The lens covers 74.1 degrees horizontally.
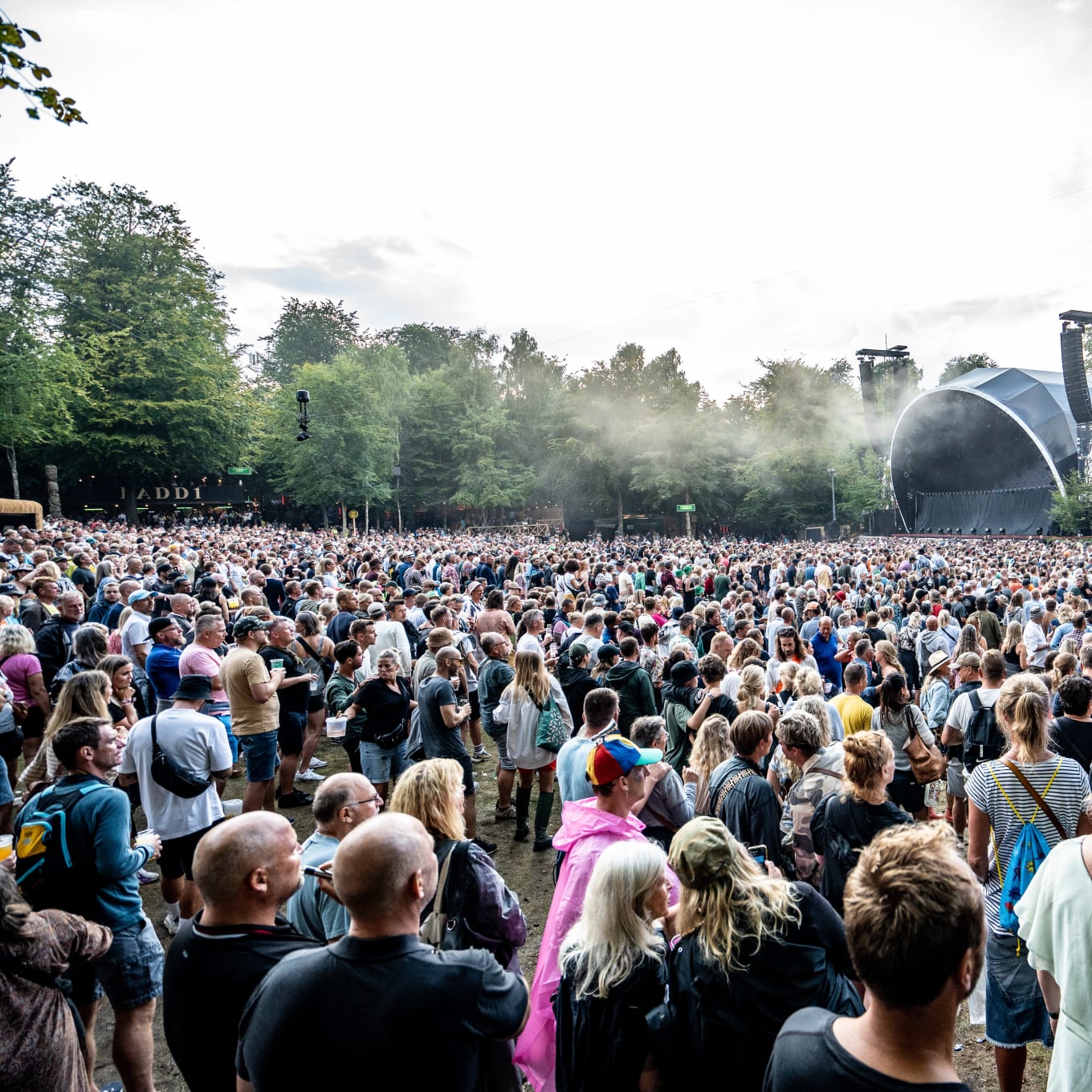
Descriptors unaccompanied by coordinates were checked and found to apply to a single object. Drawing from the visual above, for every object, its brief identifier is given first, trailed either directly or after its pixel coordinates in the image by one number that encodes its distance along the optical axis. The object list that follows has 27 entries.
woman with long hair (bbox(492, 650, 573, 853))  5.39
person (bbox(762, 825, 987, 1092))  1.33
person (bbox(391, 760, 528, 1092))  2.41
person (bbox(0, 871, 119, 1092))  1.95
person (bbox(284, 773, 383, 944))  2.69
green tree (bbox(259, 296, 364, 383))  67.38
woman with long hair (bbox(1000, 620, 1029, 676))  7.36
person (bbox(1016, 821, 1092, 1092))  2.00
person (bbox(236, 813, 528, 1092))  1.63
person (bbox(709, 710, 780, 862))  3.14
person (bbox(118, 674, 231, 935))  3.94
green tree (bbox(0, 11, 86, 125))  2.71
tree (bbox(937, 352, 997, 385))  65.38
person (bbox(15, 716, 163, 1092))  2.75
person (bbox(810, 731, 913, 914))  2.88
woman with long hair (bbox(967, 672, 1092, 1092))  2.84
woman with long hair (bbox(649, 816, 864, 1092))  1.98
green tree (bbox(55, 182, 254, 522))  32.19
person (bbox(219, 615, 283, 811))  5.16
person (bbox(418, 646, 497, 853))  4.95
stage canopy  35.38
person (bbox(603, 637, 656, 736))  5.55
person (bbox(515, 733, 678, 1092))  2.60
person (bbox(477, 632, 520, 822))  5.86
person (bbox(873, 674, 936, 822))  4.51
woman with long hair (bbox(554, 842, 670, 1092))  2.10
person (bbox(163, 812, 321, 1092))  2.00
